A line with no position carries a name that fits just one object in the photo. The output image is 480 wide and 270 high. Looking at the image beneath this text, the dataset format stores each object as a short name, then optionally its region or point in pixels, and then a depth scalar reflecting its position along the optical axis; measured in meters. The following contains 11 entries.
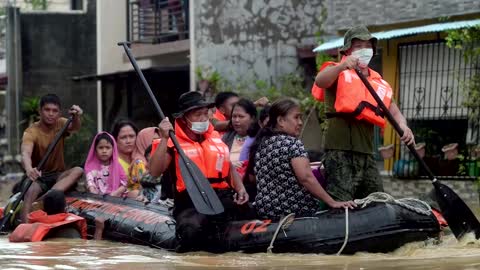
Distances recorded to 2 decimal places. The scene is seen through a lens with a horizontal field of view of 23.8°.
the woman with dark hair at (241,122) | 10.88
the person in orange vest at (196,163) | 8.93
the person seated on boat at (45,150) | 11.62
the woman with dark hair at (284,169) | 8.72
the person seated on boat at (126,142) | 11.84
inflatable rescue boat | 8.62
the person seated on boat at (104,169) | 11.58
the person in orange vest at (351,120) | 8.74
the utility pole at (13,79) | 22.95
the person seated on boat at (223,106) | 11.84
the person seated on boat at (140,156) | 11.51
